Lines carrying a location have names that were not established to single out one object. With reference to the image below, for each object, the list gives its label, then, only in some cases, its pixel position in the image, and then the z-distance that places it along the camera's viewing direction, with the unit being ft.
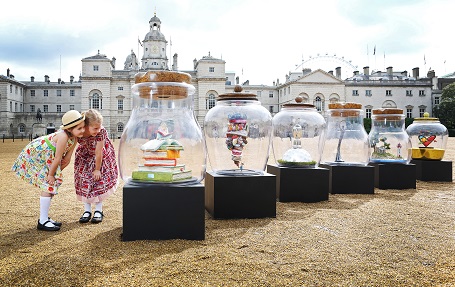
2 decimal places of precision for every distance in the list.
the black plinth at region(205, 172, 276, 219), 14.32
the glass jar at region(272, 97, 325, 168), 19.11
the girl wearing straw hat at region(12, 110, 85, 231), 12.78
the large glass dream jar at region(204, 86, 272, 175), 15.24
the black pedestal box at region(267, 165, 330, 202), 17.87
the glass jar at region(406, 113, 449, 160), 26.25
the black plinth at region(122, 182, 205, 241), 11.48
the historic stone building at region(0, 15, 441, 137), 159.12
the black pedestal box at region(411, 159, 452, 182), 25.50
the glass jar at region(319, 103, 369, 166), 22.07
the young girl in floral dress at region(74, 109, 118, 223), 13.78
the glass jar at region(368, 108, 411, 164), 23.59
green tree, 149.69
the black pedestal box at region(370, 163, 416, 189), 22.36
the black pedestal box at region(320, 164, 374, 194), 20.61
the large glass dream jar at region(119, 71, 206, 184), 12.01
